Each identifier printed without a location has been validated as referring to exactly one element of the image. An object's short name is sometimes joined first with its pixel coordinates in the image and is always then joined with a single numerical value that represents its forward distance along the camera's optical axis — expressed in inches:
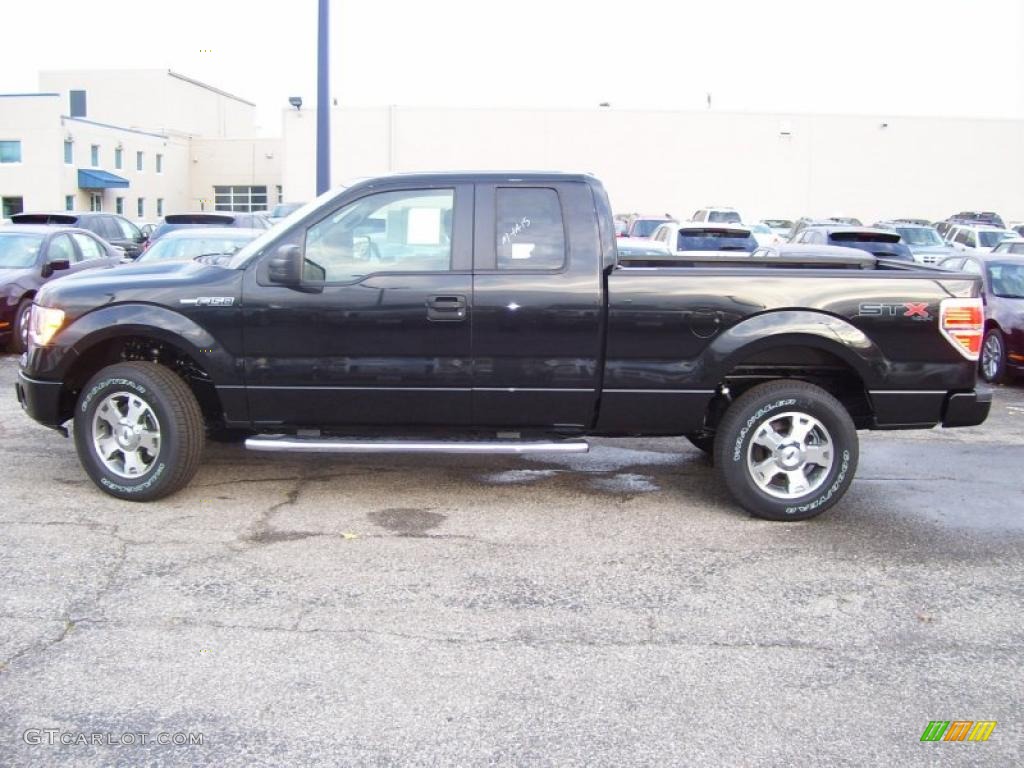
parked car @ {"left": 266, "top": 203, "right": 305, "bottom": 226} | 1282.0
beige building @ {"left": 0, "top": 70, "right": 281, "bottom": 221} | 1951.3
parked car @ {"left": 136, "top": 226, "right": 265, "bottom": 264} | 489.1
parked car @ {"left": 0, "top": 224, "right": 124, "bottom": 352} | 493.0
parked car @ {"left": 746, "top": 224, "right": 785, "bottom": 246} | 1106.9
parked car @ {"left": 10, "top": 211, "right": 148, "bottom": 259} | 813.9
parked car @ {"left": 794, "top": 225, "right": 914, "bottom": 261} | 695.1
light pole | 600.4
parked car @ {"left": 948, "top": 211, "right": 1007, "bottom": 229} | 1664.0
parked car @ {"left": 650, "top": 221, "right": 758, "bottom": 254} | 697.0
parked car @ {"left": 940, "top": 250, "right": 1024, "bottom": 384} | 452.1
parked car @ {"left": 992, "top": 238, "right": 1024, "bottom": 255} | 655.8
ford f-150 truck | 231.5
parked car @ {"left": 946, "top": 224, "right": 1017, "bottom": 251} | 1077.1
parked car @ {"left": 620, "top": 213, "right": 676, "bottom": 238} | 1075.2
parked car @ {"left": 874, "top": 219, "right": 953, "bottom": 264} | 962.7
